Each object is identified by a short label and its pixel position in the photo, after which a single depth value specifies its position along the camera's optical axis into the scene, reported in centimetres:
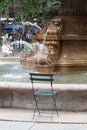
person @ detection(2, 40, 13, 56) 2736
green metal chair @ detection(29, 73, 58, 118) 991
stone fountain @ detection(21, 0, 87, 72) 1498
